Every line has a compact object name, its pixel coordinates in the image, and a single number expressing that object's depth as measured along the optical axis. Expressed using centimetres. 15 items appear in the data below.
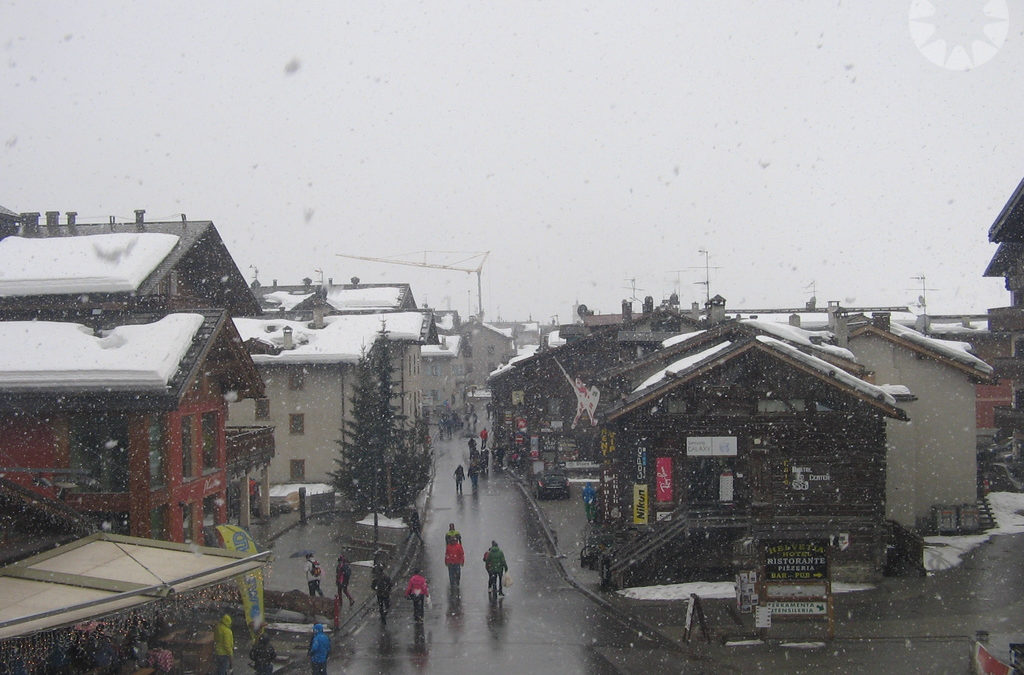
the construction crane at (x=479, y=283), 17742
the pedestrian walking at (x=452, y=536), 2336
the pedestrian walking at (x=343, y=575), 2089
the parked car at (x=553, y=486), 3847
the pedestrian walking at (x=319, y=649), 1502
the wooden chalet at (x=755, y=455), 2367
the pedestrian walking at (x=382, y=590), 2005
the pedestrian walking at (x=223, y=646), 1591
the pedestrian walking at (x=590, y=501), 3142
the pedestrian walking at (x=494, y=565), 2217
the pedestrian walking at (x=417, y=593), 1970
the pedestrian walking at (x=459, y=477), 4044
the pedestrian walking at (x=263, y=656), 1519
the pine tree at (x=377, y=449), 3566
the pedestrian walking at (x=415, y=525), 3094
